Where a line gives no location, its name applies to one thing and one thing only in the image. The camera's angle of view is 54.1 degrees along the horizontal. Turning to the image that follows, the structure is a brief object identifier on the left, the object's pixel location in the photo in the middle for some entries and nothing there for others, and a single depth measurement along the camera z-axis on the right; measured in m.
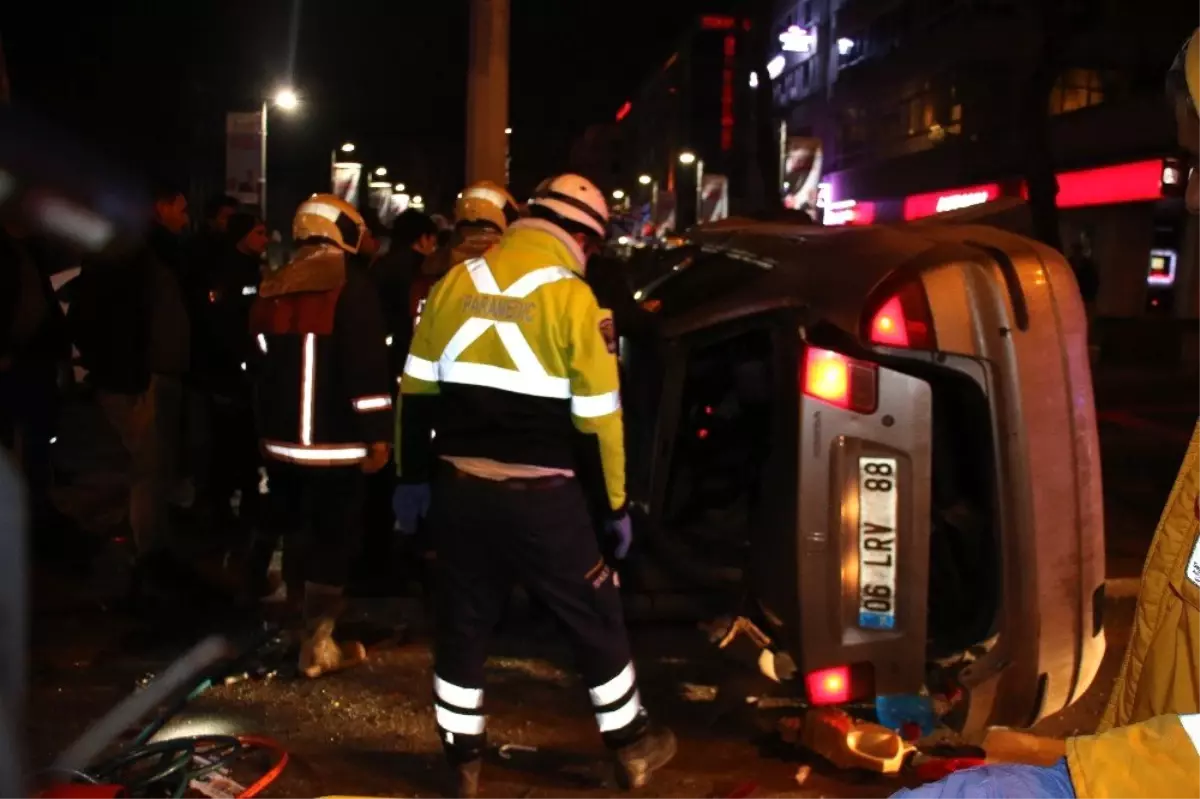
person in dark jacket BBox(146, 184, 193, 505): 5.61
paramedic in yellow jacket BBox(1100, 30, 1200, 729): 1.83
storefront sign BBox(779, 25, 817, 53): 50.31
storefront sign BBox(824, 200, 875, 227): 43.28
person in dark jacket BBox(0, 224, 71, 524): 5.73
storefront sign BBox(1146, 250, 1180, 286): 27.00
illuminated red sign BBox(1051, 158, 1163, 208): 24.83
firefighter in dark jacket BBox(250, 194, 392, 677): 4.70
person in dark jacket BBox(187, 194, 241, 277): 6.73
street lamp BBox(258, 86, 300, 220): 26.67
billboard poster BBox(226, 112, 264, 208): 12.42
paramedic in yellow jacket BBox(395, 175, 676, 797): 3.62
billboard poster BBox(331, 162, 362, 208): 17.33
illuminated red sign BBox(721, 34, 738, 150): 65.44
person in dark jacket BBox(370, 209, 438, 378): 6.30
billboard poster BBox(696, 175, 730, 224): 29.05
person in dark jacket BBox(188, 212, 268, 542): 6.49
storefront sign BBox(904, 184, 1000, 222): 33.34
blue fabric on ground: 1.64
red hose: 3.82
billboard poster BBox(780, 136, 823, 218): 19.94
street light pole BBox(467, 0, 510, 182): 7.31
